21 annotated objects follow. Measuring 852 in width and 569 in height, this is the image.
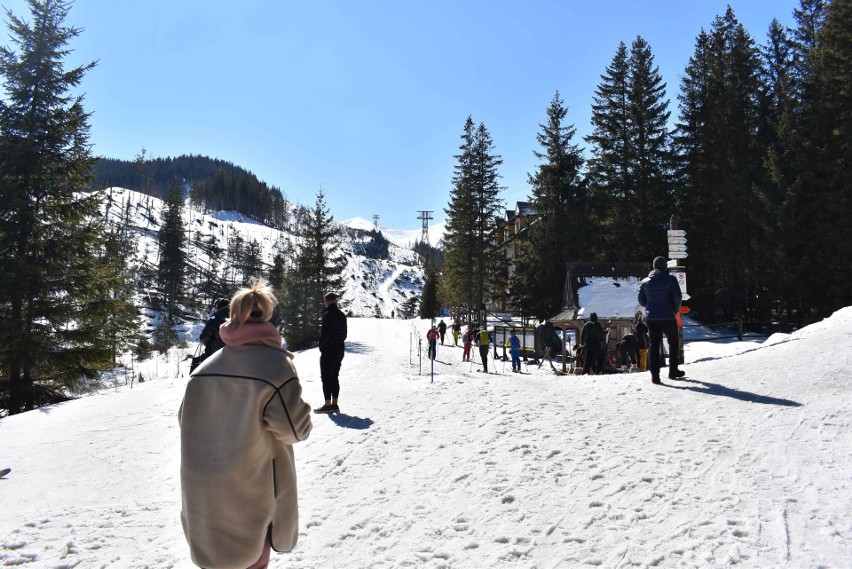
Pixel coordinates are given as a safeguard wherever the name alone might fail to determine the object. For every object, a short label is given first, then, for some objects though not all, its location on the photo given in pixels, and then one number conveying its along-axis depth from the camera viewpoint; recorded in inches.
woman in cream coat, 93.7
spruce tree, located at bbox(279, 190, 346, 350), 1406.3
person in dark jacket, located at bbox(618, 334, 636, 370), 655.8
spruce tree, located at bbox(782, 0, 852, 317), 1048.2
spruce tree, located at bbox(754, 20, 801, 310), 1144.2
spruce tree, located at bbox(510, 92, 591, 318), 1587.1
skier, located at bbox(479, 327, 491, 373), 787.4
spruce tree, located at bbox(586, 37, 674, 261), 1536.7
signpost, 487.8
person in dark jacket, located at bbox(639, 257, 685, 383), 348.2
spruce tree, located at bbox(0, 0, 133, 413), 668.7
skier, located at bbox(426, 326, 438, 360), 769.3
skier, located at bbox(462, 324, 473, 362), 1006.5
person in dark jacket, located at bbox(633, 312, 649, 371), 578.6
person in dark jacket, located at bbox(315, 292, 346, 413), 352.2
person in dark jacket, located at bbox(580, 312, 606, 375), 580.7
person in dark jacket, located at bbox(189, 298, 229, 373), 305.4
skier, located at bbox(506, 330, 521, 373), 816.3
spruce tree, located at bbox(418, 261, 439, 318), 2950.3
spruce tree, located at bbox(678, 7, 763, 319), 1357.0
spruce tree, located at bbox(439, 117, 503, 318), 1795.0
